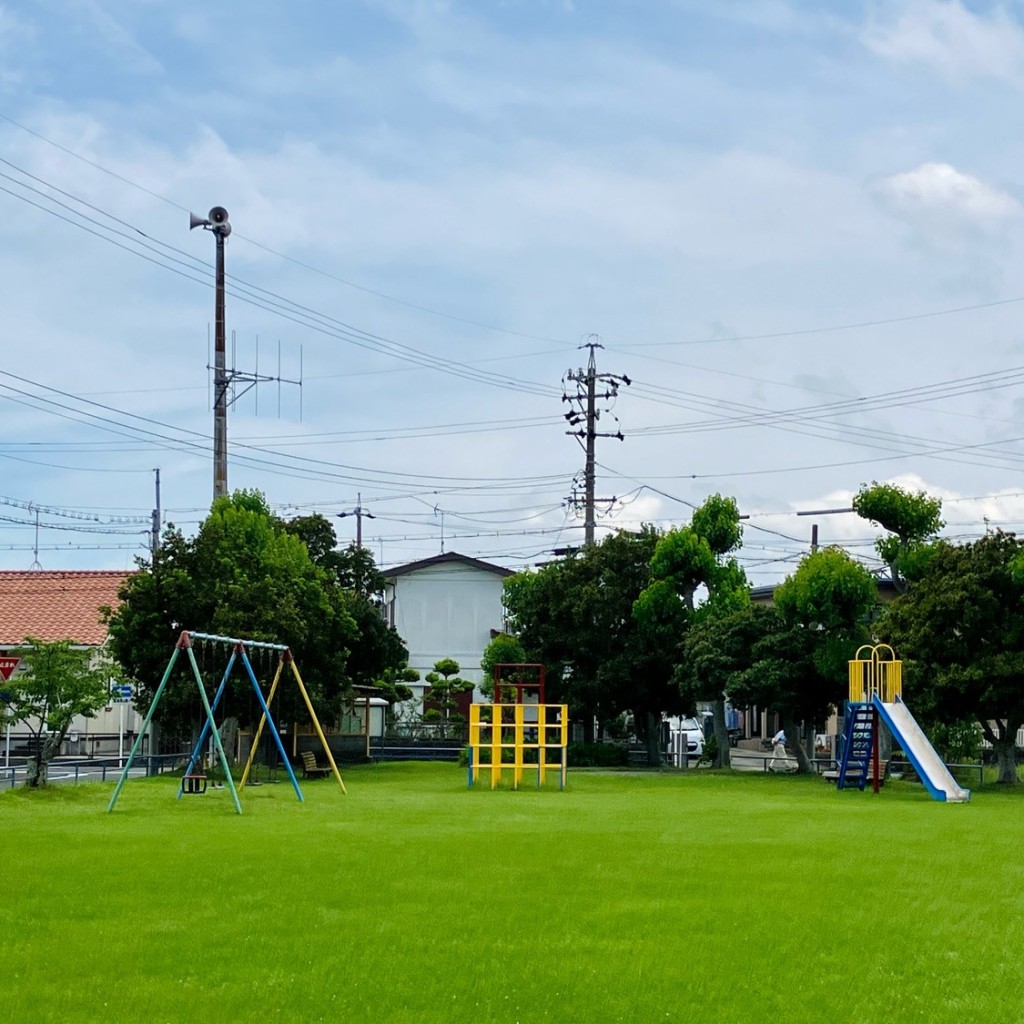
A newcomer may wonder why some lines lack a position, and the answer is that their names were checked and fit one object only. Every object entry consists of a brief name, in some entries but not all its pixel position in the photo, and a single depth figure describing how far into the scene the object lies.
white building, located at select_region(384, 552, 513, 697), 60.22
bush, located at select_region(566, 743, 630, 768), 42.94
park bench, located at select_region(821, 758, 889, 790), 32.71
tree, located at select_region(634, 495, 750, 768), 39.28
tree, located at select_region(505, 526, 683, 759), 40.75
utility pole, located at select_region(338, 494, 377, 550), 67.19
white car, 44.28
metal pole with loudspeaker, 35.19
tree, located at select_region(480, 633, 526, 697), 44.75
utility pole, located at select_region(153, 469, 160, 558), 59.49
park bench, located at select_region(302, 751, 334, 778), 34.34
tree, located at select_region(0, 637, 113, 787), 25.39
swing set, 22.89
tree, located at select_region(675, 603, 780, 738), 36.59
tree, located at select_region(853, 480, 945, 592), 34.91
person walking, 50.64
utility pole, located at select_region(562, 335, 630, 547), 48.34
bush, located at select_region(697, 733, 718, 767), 43.24
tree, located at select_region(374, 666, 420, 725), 51.09
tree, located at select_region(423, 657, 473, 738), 55.31
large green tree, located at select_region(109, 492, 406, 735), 33.16
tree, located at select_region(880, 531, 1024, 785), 30.81
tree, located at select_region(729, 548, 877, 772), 35.62
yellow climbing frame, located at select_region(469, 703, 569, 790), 30.36
